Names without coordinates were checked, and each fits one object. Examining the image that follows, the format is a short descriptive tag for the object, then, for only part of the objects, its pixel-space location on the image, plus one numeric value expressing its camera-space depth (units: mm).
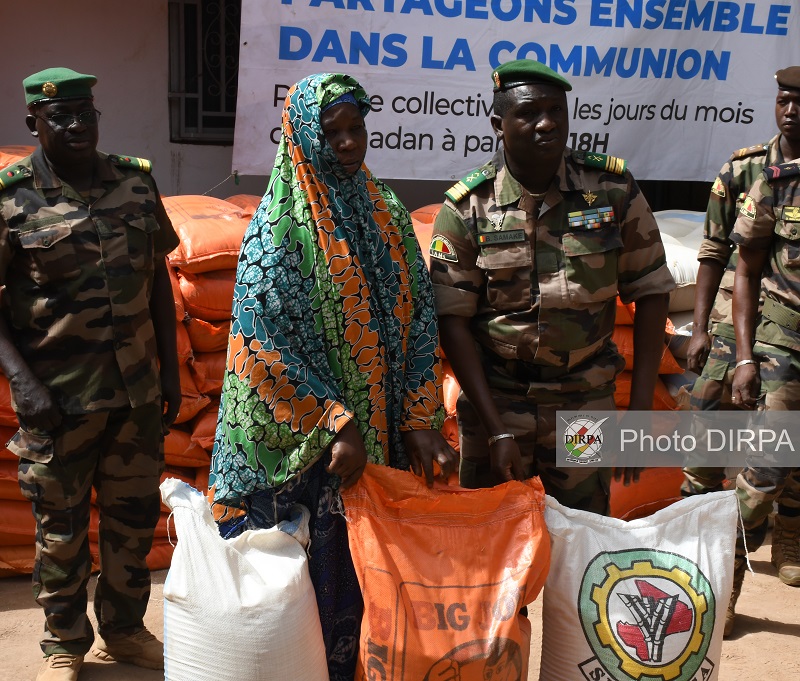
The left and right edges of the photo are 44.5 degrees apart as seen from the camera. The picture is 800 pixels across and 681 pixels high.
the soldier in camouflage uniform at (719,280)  3885
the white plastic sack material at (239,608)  2201
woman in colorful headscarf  2258
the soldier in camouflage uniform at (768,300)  3354
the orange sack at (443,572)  2119
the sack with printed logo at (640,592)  2275
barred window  5316
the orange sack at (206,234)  4059
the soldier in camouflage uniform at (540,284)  2629
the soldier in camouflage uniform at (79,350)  2941
